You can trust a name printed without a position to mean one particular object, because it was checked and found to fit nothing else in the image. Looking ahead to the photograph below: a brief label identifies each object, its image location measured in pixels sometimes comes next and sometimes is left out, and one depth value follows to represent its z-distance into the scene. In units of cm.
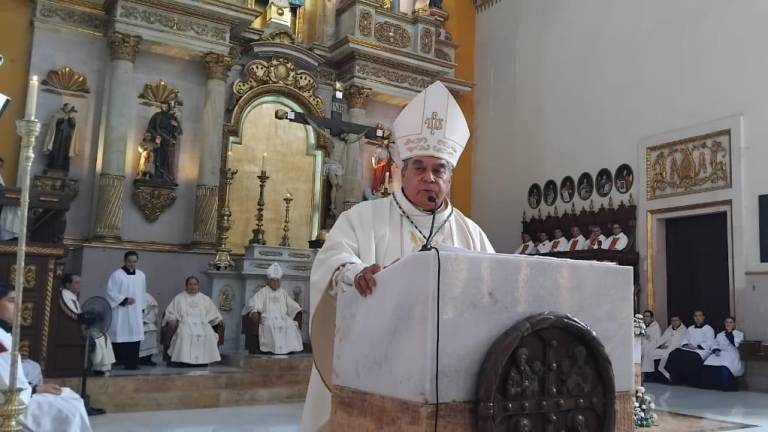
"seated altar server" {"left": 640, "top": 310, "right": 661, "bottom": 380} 1127
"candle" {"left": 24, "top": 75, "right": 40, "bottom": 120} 303
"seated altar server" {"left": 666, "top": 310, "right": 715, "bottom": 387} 1060
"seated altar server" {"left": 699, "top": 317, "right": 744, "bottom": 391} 1020
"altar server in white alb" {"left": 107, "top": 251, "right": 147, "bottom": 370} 898
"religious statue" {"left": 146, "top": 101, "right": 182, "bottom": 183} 1199
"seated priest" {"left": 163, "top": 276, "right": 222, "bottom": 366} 911
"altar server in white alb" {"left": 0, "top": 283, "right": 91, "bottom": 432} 426
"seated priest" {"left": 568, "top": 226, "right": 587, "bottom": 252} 1304
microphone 264
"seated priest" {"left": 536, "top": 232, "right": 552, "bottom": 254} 1363
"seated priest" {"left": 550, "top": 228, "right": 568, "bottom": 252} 1337
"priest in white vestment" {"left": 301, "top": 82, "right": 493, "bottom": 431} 255
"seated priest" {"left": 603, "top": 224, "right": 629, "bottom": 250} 1245
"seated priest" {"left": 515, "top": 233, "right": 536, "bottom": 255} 1398
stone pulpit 152
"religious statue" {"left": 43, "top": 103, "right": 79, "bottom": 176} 1120
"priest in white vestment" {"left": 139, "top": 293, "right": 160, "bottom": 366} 958
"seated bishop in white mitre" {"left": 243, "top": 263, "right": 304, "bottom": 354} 969
